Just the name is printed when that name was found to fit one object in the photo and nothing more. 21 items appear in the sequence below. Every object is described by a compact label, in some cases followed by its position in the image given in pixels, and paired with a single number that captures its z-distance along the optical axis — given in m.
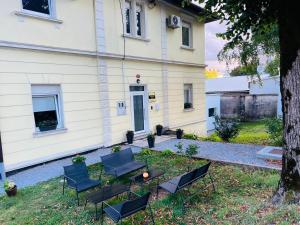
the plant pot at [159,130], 11.83
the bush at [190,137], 11.48
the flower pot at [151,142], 9.32
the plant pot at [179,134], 10.94
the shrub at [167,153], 8.07
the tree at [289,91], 3.70
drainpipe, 6.59
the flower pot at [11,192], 5.39
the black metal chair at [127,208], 3.51
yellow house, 7.02
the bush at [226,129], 10.77
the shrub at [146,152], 8.33
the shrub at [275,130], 8.81
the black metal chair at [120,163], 5.80
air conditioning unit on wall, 12.01
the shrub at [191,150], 7.32
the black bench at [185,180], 4.41
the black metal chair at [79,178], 5.02
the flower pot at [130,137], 10.29
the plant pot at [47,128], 7.78
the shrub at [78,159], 6.84
